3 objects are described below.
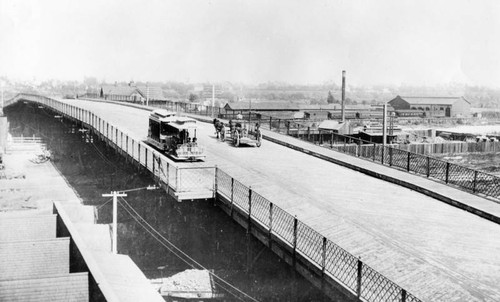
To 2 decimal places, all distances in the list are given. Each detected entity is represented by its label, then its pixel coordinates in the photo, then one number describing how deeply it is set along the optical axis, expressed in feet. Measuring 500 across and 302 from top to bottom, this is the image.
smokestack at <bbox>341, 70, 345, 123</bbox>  198.84
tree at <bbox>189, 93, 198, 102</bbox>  505.70
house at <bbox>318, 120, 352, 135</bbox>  183.83
